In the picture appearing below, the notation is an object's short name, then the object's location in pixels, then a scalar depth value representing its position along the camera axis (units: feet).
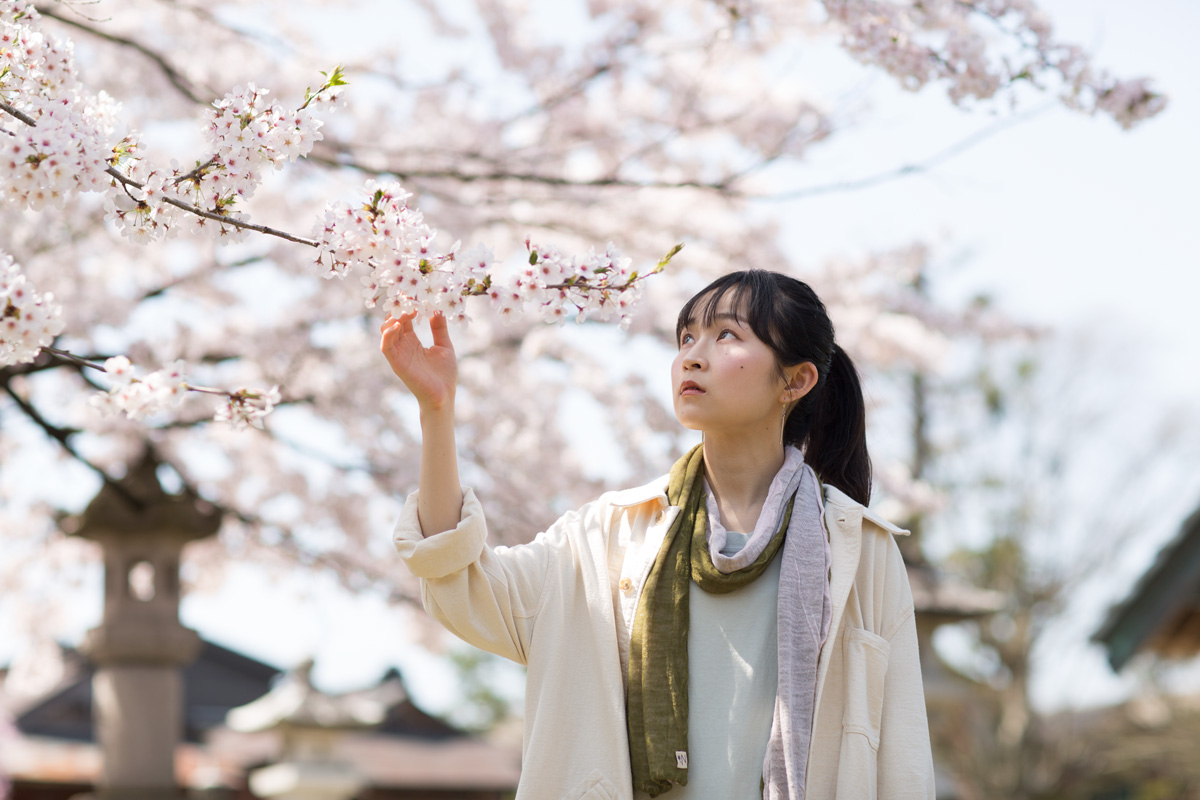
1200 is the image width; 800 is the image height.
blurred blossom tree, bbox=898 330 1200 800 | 47.80
